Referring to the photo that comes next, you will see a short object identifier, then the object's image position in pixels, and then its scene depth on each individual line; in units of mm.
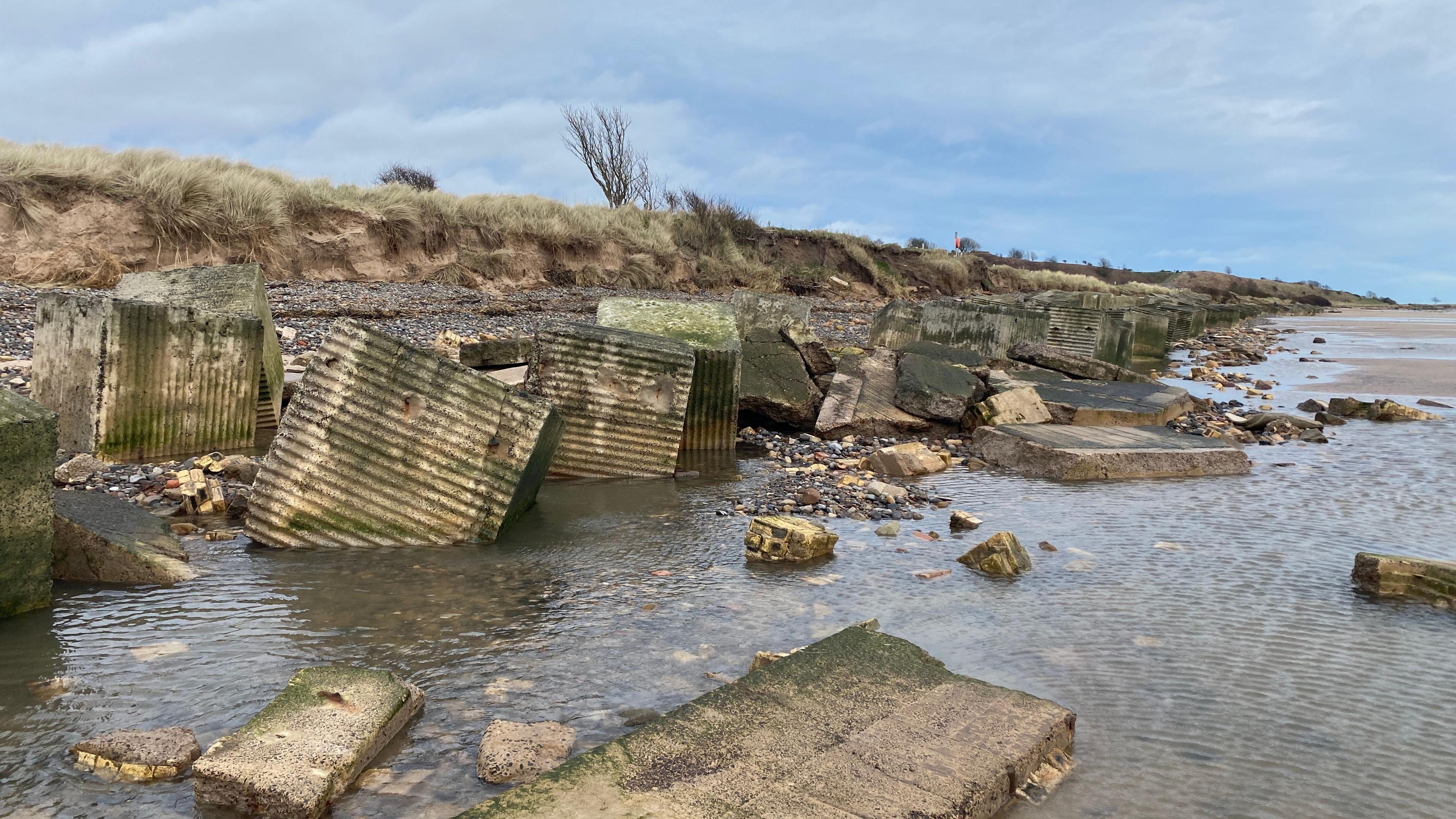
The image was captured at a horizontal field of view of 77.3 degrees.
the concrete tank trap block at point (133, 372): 5273
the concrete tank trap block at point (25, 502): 3072
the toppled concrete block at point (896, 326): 12008
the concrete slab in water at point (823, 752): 1948
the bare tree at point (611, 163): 33281
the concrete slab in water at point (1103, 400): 7938
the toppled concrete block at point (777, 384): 7391
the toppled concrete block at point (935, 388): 7664
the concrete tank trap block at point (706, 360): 6414
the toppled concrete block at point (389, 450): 4168
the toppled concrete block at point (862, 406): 7367
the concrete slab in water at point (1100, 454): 6273
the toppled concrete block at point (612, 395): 5598
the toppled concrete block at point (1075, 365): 10422
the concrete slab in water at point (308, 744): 2066
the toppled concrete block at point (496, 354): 7398
